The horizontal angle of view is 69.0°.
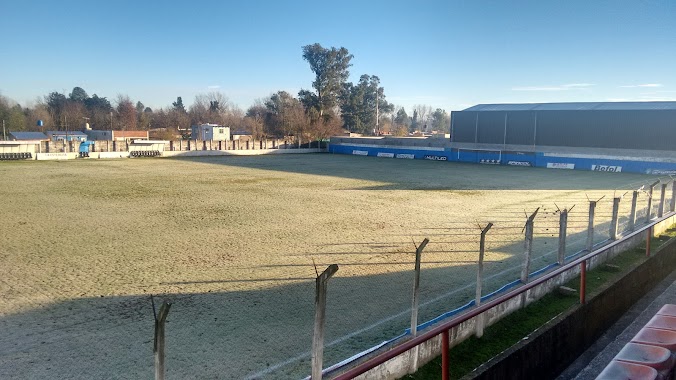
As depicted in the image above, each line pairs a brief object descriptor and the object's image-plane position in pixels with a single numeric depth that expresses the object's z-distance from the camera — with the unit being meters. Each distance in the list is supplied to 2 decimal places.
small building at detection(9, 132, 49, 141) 63.58
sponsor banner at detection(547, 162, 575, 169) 40.84
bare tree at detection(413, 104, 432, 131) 166.12
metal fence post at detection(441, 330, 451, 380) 5.40
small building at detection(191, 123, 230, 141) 72.81
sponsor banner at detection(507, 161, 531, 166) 43.87
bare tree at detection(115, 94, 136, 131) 96.31
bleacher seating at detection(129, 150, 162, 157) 49.16
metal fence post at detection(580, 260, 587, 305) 8.42
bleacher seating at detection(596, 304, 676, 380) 5.19
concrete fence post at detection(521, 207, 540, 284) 8.54
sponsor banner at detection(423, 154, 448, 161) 49.62
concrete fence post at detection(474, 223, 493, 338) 7.03
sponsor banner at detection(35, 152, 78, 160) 43.40
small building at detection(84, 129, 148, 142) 75.88
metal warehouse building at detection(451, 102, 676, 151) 41.19
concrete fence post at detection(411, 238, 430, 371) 6.03
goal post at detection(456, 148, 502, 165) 45.50
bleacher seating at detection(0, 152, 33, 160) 42.05
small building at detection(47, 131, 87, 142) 69.25
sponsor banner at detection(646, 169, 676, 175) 34.69
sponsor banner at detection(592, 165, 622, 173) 38.34
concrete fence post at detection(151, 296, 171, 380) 3.90
